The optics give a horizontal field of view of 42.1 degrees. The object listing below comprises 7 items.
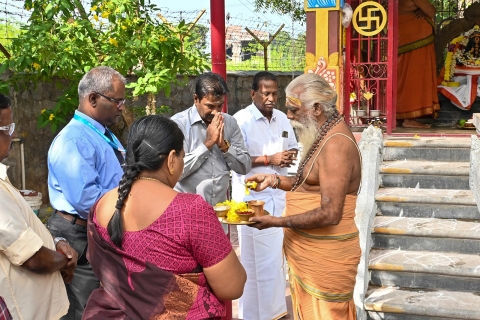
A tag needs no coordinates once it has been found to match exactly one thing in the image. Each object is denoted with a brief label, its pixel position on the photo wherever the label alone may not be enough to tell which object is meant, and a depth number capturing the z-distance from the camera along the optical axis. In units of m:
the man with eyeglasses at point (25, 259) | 2.79
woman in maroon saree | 2.48
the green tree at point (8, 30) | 10.21
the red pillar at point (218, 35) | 5.62
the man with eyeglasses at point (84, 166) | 3.47
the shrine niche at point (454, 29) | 9.70
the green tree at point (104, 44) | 6.86
